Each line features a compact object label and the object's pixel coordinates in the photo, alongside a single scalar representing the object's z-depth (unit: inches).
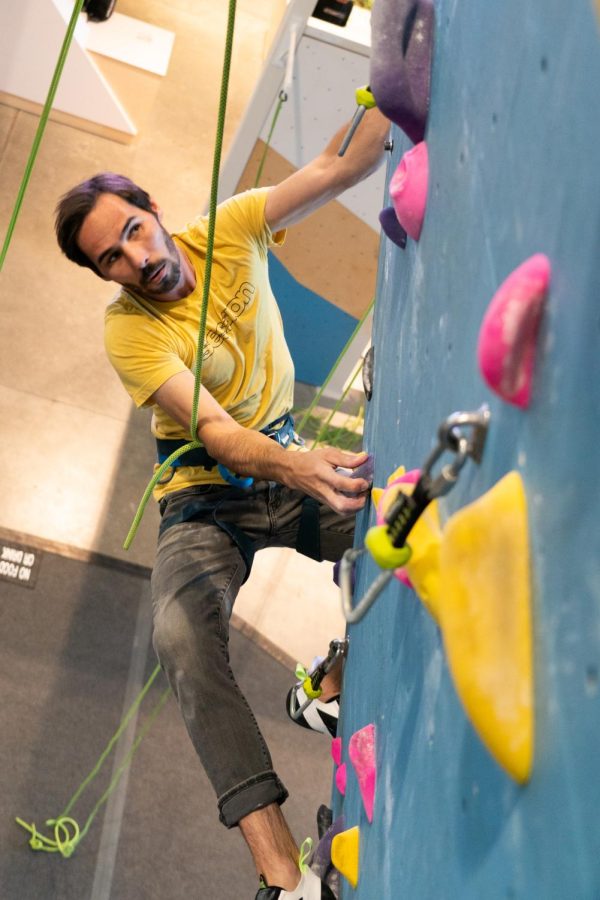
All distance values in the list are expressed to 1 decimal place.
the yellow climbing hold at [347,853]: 43.8
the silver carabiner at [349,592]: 27.8
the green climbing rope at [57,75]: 49.5
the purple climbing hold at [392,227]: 46.8
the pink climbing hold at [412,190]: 39.7
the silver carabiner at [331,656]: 57.2
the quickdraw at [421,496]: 24.6
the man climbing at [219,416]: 61.2
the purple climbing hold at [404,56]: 40.4
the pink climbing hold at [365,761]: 40.6
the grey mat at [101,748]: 88.7
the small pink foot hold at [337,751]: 53.4
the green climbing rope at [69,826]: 88.1
